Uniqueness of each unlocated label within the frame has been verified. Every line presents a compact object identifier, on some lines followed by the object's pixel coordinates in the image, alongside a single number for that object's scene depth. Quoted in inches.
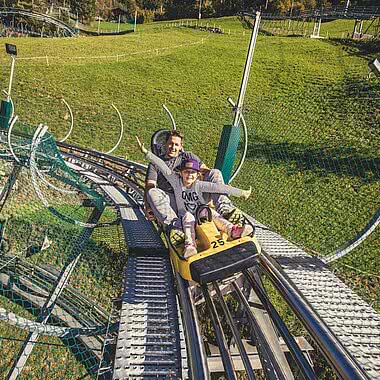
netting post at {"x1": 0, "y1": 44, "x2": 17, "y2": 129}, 219.6
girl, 90.4
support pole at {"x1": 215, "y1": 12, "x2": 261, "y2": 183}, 134.9
